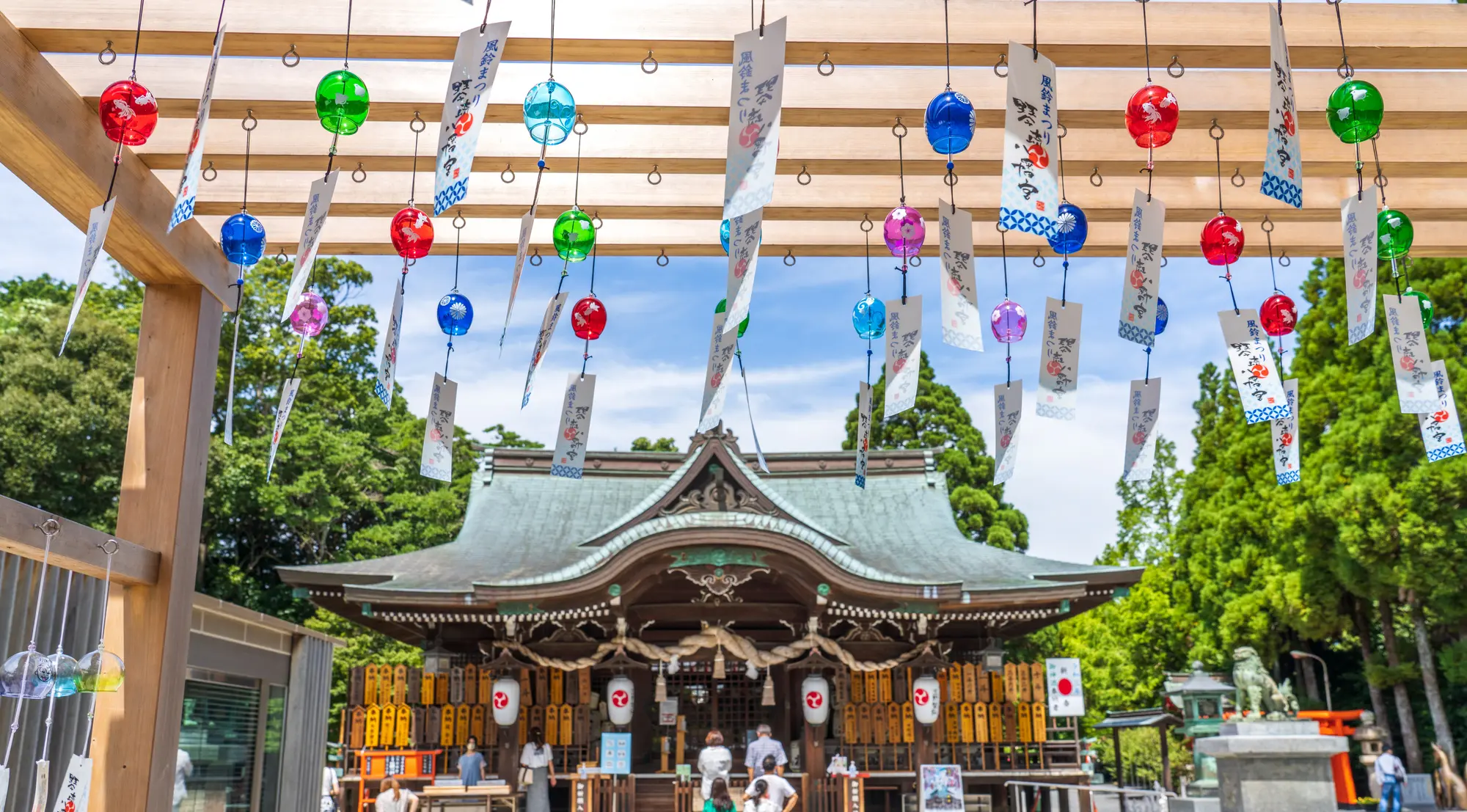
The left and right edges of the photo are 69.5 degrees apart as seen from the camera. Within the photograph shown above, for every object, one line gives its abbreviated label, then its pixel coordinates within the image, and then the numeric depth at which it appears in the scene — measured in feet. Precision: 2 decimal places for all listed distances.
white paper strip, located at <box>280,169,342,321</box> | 12.89
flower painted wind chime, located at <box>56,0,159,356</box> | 11.39
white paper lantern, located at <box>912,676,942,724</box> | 45.70
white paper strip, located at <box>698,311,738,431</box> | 13.75
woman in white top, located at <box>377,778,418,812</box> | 36.09
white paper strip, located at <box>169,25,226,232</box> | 10.93
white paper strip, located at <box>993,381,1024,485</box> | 17.34
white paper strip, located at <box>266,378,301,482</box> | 15.52
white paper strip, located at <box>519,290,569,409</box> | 15.02
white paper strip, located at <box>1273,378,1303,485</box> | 16.89
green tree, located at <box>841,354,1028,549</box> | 97.40
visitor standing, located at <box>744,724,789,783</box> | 35.92
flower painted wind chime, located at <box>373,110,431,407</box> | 14.38
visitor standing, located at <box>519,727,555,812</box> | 43.75
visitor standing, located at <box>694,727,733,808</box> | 31.73
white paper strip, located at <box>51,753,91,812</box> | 13.08
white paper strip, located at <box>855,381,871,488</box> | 17.87
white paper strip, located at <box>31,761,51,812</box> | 12.41
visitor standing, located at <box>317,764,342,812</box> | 55.88
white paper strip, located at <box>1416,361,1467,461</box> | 15.84
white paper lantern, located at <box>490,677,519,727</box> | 44.91
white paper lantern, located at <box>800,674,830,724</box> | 45.52
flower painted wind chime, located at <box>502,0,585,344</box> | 12.25
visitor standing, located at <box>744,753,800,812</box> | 27.43
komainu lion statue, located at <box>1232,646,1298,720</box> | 43.70
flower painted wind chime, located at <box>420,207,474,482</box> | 17.07
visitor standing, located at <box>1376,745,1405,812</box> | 45.85
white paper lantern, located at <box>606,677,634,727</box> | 45.39
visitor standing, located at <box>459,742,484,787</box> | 41.45
